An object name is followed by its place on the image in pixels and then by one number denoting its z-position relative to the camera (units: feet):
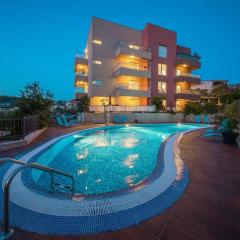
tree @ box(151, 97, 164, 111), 83.30
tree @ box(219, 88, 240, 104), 108.70
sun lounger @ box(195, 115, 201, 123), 79.05
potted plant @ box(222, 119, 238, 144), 26.32
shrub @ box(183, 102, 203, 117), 81.34
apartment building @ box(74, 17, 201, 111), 82.58
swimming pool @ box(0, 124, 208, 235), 8.37
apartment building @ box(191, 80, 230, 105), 133.80
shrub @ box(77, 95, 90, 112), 75.36
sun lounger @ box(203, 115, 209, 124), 78.23
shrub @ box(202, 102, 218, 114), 86.12
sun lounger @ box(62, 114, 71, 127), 53.45
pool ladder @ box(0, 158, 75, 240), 6.81
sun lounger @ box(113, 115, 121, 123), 69.72
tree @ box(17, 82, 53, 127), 39.03
